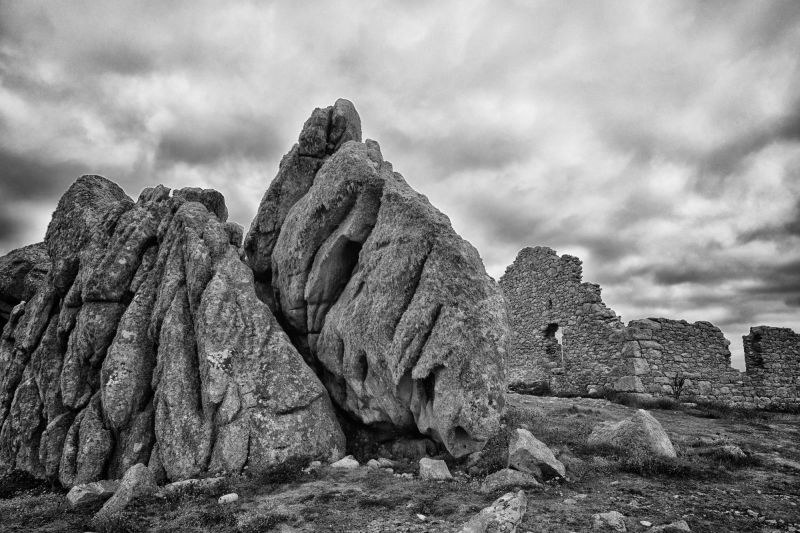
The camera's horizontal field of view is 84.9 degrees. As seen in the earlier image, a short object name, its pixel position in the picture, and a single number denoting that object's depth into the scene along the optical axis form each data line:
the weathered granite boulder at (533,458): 9.82
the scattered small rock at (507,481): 9.34
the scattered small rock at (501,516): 6.77
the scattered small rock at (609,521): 7.17
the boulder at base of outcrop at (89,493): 10.52
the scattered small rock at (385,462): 12.26
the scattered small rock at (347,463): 12.06
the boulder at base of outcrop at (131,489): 9.51
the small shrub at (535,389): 30.38
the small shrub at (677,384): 26.03
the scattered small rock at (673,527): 6.96
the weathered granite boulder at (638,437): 11.16
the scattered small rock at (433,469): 10.65
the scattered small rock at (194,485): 10.56
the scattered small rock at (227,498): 9.57
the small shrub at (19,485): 14.32
